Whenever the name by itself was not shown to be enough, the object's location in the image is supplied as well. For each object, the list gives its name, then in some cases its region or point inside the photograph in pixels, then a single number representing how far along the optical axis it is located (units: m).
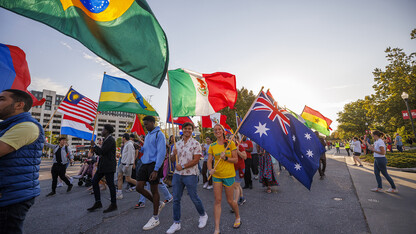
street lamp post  13.15
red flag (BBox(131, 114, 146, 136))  8.10
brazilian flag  2.45
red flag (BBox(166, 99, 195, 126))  7.26
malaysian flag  7.18
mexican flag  4.91
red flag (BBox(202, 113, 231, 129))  9.25
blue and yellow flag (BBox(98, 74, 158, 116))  5.69
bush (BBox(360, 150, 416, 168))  9.69
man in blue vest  1.80
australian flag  3.93
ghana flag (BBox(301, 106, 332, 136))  9.88
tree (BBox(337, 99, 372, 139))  50.24
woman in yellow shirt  3.33
